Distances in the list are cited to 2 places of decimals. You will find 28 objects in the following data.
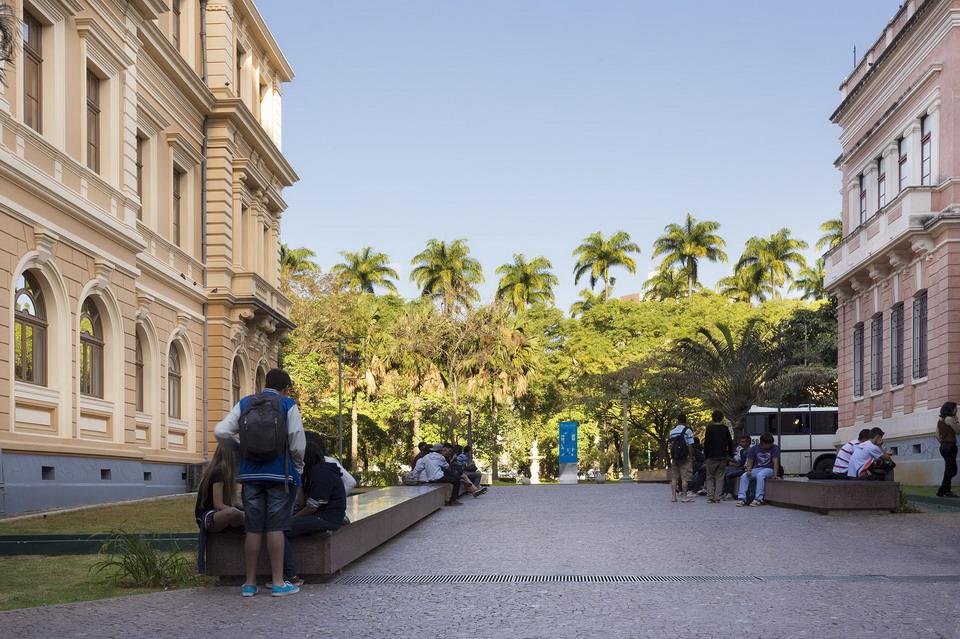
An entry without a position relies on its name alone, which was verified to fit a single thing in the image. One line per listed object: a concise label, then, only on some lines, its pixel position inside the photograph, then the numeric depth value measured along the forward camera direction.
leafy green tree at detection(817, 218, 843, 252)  77.38
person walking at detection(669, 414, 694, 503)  24.19
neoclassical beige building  21.44
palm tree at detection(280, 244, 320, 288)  76.56
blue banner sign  50.38
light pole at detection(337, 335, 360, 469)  49.86
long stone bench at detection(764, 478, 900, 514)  18.64
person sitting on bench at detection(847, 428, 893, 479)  19.95
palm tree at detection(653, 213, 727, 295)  80.19
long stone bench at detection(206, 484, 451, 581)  10.20
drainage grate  10.60
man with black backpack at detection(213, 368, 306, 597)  9.48
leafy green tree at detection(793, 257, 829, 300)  78.69
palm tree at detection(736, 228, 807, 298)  80.25
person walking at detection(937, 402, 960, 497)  22.16
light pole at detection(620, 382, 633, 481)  49.99
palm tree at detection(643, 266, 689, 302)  79.62
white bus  50.75
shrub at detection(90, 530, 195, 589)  10.19
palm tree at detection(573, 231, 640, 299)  79.88
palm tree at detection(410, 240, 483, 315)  76.38
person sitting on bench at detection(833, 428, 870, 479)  20.55
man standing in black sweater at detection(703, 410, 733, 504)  24.03
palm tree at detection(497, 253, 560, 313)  79.75
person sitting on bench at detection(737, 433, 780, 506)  22.59
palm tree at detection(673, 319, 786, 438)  40.41
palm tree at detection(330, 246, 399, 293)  79.44
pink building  29.78
